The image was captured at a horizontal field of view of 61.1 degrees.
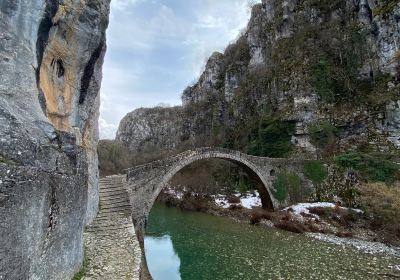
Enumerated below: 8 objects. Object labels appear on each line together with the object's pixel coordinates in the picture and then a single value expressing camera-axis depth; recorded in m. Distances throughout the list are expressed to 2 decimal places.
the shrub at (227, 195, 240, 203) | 30.55
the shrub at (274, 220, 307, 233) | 21.59
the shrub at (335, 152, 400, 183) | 24.66
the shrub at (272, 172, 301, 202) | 28.39
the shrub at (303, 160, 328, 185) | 27.97
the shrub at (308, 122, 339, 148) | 33.88
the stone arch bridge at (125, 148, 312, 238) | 16.56
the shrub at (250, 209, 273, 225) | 24.05
